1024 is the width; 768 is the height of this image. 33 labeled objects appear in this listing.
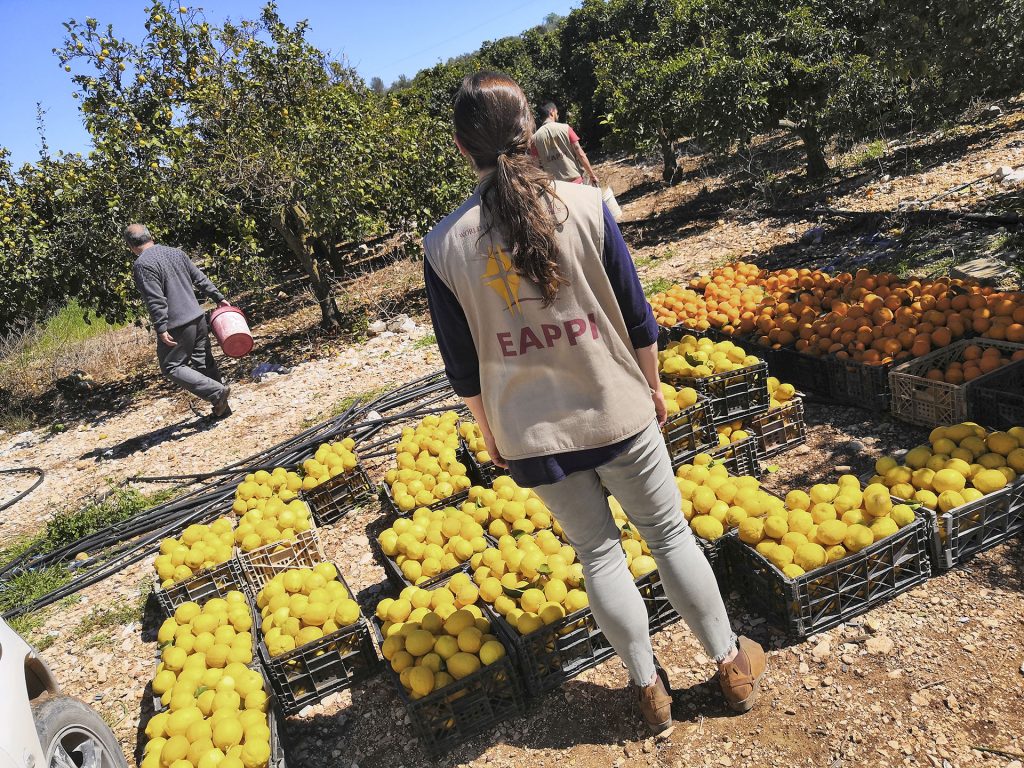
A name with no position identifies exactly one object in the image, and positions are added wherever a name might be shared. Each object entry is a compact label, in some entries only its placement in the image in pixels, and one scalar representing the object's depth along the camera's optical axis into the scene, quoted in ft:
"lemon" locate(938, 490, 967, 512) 10.98
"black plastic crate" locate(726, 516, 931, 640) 10.34
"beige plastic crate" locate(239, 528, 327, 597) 15.28
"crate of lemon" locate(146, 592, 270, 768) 9.48
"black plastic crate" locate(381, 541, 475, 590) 12.59
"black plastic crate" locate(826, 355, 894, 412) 15.97
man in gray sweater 26.45
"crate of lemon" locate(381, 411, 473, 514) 15.80
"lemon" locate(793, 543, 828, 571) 10.43
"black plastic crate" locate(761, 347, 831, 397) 17.67
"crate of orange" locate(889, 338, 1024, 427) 14.30
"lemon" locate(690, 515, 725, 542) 11.62
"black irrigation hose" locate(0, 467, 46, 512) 26.99
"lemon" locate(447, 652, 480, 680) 10.16
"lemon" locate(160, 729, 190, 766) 9.37
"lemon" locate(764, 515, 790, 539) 10.99
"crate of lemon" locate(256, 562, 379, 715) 11.41
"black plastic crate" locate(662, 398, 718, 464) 14.43
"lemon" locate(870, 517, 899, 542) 10.64
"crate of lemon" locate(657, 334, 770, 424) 15.61
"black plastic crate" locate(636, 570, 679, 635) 11.05
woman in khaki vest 6.92
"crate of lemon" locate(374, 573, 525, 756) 10.02
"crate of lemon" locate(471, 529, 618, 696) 10.39
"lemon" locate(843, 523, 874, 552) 10.44
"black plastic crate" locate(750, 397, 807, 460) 15.87
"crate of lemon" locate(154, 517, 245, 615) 14.71
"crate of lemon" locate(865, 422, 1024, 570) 10.90
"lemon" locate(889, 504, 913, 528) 10.79
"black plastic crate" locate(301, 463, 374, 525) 18.30
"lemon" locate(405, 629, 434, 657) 10.61
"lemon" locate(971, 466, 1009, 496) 11.03
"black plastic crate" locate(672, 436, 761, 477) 14.96
